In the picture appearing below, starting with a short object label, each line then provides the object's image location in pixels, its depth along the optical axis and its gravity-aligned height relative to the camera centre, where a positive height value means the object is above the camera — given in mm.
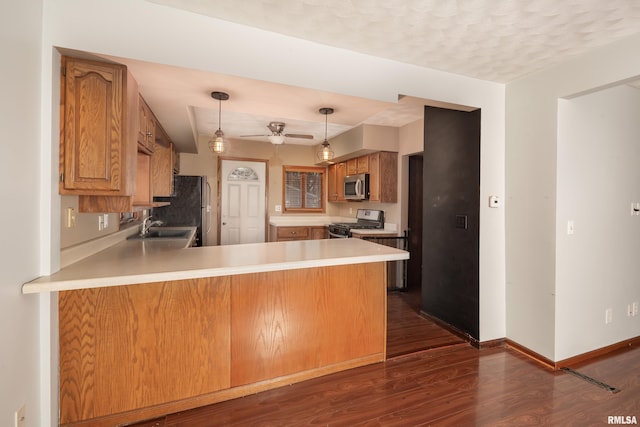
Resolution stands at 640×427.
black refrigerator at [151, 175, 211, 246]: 4402 +58
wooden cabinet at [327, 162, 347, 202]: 5449 +565
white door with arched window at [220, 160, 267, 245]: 5488 +157
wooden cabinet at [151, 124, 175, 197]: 3314 +509
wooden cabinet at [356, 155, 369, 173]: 4746 +769
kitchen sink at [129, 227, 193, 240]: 3330 -292
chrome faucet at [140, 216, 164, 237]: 3453 -205
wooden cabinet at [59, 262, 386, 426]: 1683 -844
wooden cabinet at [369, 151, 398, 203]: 4484 +515
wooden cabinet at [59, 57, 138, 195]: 1638 +463
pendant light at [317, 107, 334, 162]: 3381 +666
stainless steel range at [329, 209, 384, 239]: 4793 -226
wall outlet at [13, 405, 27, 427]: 1326 -956
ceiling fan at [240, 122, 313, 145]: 3827 +1031
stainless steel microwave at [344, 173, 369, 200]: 4672 +389
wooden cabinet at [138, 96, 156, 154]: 2158 +653
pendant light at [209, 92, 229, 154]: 2883 +655
